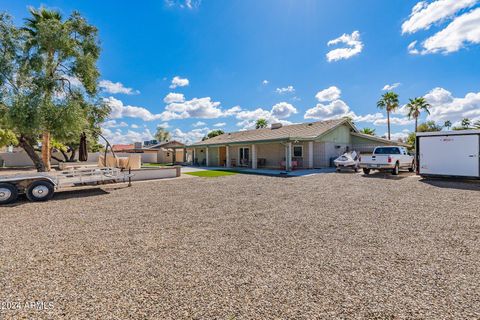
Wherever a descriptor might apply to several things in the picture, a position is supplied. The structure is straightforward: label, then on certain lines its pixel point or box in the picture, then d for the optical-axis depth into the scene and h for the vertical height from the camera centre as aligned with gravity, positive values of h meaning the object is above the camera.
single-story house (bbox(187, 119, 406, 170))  19.38 +1.10
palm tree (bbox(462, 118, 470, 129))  46.98 +6.52
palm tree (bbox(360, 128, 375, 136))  36.38 +3.90
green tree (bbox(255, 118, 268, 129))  49.53 +7.39
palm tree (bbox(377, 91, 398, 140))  33.59 +7.86
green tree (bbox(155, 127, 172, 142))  71.25 +7.60
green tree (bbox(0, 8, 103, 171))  9.95 +4.26
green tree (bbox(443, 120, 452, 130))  57.34 +7.72
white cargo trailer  11.34 +0.06
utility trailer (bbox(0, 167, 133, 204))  8.12 -0.78
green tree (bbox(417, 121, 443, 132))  38.94 +4.90
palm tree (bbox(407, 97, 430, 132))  34.16 +7.18
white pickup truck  14.02 -0.25
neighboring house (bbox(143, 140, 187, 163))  36.16 +0.86
